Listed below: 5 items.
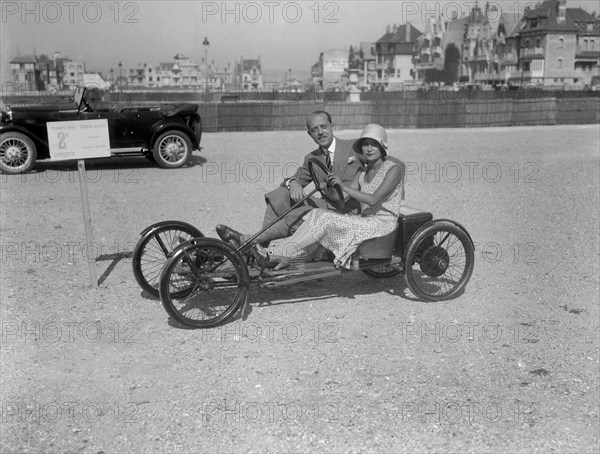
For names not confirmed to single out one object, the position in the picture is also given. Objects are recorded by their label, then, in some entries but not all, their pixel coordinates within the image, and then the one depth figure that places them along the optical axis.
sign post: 5.70
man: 5.51
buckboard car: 4.88
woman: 5.19
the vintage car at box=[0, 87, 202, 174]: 12.52
